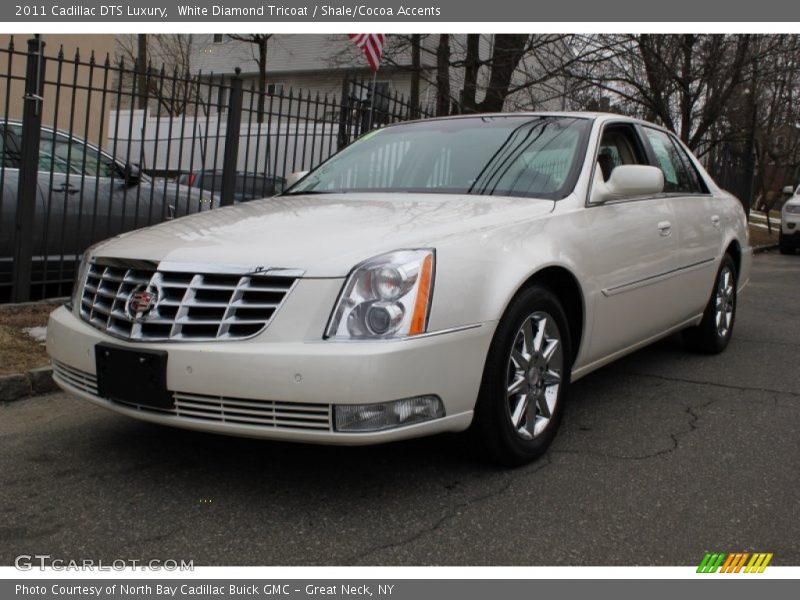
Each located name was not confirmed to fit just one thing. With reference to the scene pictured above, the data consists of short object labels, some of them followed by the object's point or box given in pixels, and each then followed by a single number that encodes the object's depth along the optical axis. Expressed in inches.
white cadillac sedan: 108.5
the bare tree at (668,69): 530.9
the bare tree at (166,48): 1180.1
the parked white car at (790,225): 618.8
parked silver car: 239.3
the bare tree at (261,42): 932.0
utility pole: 887.3
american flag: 340.2
